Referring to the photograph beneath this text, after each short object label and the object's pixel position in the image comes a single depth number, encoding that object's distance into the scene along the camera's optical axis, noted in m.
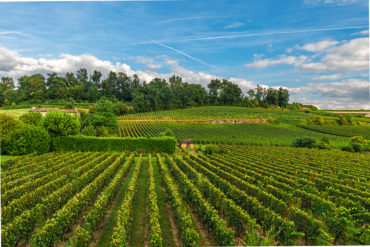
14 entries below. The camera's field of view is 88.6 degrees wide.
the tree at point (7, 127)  25.58
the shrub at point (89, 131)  38.97
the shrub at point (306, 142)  39.08
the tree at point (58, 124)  29.55
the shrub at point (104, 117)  48.41
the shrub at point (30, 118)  33.19
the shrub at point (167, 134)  38.78
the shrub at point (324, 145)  37.59
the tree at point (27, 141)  25.78
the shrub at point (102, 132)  43.72
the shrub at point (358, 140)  42.54
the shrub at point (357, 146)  38.62
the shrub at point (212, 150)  29.47
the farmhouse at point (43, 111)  58.71
